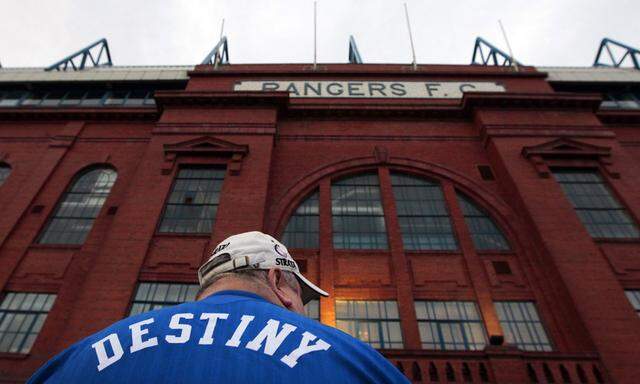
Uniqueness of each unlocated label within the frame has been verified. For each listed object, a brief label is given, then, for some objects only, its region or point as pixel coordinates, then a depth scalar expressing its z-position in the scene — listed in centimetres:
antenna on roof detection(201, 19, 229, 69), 1998
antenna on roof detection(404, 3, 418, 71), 1946
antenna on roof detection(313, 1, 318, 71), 1945
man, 117
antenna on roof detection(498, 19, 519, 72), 1960
